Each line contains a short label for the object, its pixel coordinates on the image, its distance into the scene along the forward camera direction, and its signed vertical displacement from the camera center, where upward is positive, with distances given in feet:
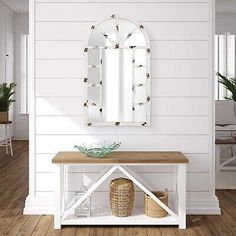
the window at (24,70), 35.24 +3.26
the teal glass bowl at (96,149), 12.42 -0.97
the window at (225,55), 33.37 +4.17
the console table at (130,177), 12.19 -1.98
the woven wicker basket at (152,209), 12.67 -2.60
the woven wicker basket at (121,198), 12.63 -2.31
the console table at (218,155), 20.49 -1.83
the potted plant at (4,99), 27.45 +0.83
